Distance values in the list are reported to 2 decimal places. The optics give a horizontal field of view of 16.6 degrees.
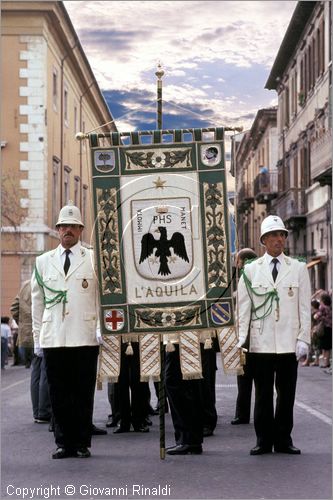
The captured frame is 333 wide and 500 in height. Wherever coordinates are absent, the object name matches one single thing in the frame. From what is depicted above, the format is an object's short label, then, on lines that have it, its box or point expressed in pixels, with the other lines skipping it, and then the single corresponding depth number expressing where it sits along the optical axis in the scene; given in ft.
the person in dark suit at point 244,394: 39.32
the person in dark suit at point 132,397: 36.83
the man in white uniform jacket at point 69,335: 30.91
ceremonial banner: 29.99
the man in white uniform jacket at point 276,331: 31.12
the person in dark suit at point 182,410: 30.86
